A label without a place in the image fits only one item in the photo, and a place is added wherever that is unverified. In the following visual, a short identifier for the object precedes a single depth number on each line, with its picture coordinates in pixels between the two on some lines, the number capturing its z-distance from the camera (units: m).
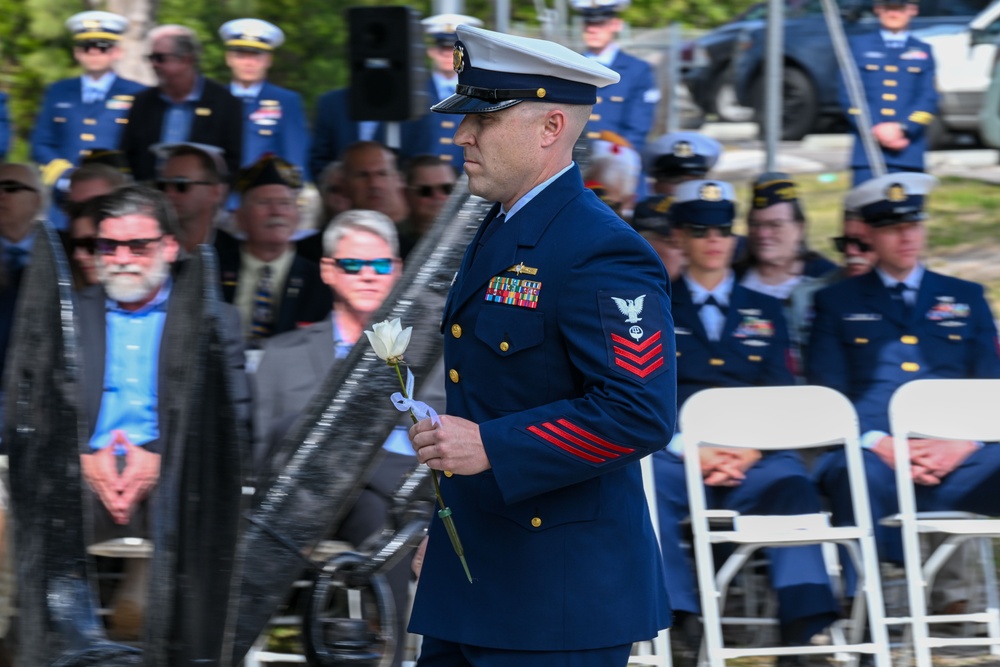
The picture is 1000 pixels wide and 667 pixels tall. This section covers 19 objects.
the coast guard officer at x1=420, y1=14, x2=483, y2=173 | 16.77
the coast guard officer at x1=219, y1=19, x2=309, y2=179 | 16.48
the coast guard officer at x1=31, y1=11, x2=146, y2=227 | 16.09
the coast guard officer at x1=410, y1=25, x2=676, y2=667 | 4.96
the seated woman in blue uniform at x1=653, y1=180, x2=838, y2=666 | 9.80
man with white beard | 9.26
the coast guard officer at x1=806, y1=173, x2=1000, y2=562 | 11.23
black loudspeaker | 13.49
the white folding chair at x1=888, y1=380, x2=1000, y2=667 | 9.91
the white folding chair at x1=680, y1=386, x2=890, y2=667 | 9.61
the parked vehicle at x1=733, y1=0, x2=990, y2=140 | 26.98
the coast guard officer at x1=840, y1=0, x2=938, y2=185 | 17.53
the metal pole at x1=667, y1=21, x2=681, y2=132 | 25.56
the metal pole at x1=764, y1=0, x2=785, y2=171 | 17.27
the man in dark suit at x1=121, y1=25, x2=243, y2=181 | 15.38
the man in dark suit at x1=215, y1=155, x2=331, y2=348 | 11.39
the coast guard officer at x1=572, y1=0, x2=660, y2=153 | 17.52
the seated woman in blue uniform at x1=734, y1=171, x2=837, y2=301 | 12.44
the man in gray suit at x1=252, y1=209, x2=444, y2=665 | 9.37
